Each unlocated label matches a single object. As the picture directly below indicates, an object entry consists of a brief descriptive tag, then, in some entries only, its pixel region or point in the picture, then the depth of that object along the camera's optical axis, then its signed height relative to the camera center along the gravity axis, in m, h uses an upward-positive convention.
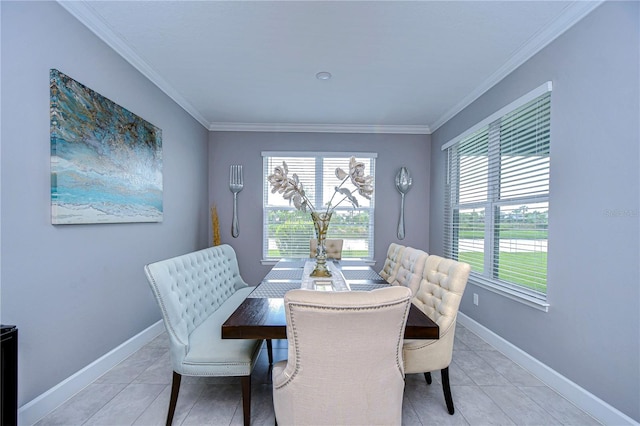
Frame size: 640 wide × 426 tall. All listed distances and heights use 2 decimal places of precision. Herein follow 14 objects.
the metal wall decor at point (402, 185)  4.30 +0.38
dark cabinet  1.31 -0.78
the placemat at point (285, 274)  2.27 -0.54
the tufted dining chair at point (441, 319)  1.63 -0.63
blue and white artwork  1.81 +0.36
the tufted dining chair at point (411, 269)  2.06 -0.44
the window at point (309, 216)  4.39 -0.09
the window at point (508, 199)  2.27 +0.12
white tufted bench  1.60 -0.77
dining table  1.34 -0.54
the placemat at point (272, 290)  1.79 -0.54
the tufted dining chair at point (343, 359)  1.02 -0.57
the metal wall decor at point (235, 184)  4.27 +0.36
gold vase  2.11 -0.27
